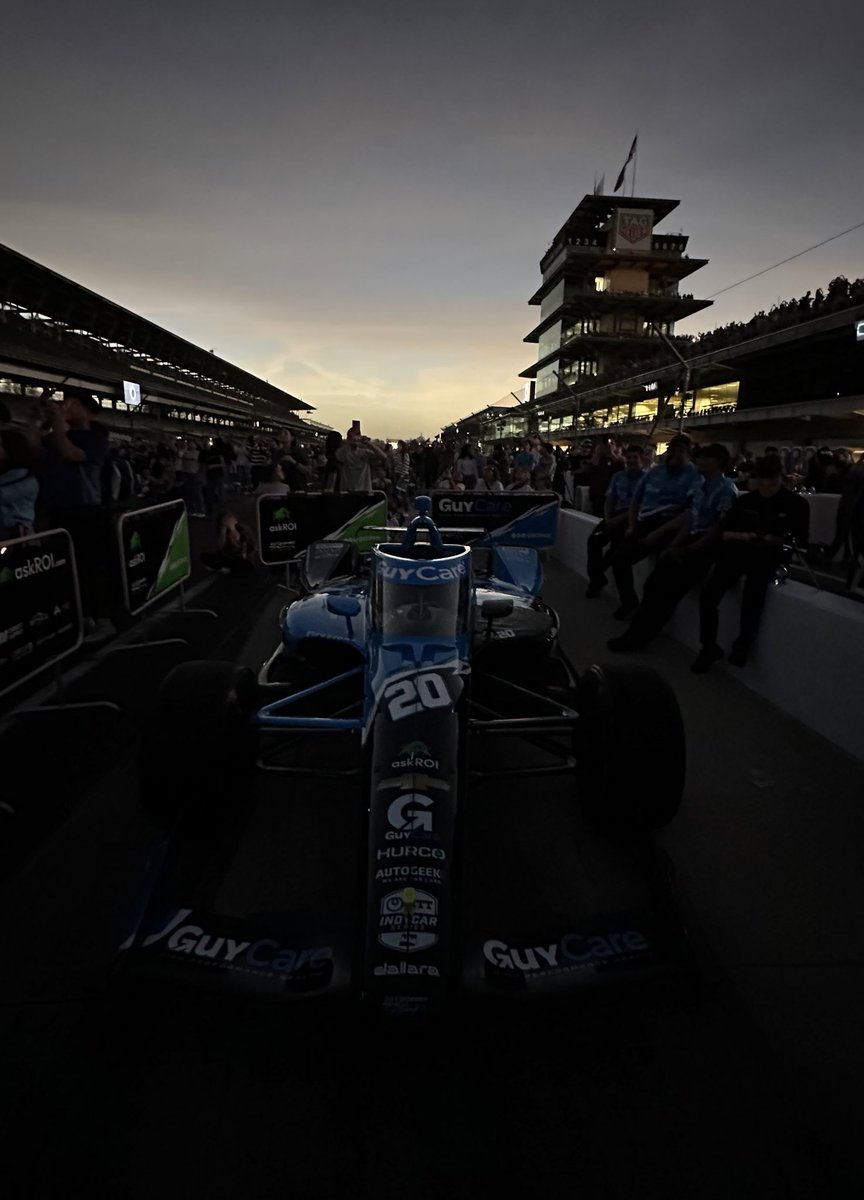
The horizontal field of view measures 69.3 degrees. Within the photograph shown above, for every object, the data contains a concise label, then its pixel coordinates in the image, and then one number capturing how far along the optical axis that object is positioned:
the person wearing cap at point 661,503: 5.89
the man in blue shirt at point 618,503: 6.92
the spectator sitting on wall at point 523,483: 10.72
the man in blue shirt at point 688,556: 5.18
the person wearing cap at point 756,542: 4.50
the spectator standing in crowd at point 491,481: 11.66
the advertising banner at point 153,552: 5.06
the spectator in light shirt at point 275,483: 9.50
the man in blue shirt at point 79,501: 5.21
